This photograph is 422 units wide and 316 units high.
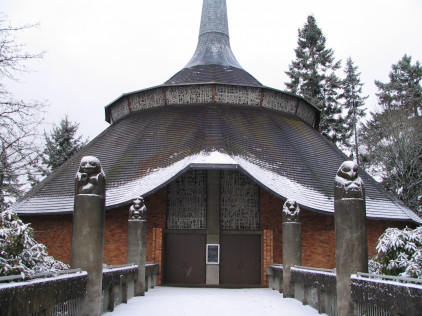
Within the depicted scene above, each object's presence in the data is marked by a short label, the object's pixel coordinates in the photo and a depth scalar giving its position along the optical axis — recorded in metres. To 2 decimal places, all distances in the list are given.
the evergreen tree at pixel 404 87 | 35.09
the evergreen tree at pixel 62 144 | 31.11
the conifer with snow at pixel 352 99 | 39.50
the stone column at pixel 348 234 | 6.94
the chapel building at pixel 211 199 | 16.70
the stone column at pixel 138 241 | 11.82
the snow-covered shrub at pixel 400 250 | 7.77
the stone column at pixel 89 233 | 7.18
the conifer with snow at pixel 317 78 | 37.66
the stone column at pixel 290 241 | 11.86
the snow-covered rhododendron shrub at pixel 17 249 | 5.97
